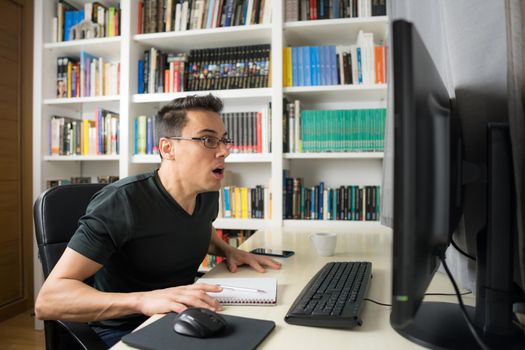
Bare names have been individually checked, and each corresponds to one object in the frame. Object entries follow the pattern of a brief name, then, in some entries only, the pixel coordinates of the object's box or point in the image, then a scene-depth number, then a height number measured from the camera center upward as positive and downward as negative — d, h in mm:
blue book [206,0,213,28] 2434 +1077
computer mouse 684 -242
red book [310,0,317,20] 2307 +1020
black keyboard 740 -242
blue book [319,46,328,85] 2281 +684
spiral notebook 882 -247
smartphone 1383 -239
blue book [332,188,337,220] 2273 -116
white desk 684 -264
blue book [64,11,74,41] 2689 +1134
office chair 1071 -113
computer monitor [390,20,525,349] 458 -34
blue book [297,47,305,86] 2295 +685
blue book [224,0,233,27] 2404 +1038
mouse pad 654 -261
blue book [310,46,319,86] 2287 +687
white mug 1392 -204
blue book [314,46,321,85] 2283 +690
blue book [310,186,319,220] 2293 -122
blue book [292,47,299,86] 2303 +681
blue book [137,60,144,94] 2537 +699
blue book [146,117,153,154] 2490 +315
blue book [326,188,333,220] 2279 -111
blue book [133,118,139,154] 2520 +327
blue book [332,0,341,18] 2281 +1010
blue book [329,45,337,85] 2275 +693
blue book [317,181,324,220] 2289 -111
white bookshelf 2262 +545
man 927 -153
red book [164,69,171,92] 2496 +663
